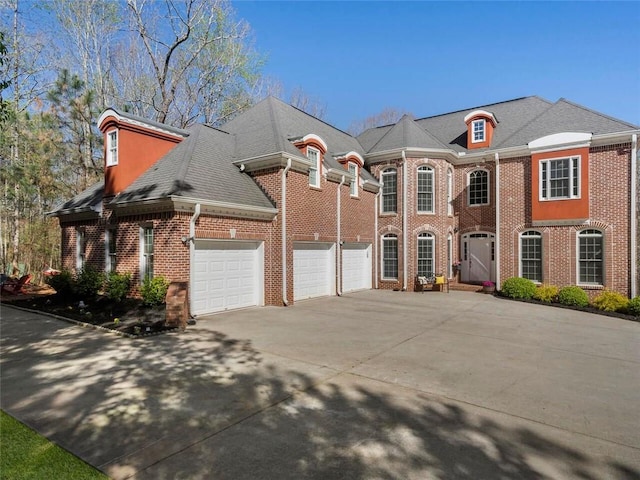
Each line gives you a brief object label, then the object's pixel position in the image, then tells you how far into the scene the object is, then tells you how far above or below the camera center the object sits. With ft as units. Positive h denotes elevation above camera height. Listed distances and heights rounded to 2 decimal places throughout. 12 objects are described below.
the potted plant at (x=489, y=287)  56.18 -7.08
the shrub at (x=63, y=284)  42.52 -4.94
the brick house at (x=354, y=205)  38.17 +4.69
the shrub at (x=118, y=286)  37.88 -4.66
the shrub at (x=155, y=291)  33.66 -4.56
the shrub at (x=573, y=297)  46.34 -7.13
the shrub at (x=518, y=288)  50.60 -6.54
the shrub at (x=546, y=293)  49.08 -7.11
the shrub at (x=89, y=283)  41.24 -4.68
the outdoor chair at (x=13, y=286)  49.33 -5.97
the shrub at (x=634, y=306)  40.55 -7.35
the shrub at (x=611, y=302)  42.92 -7.25
